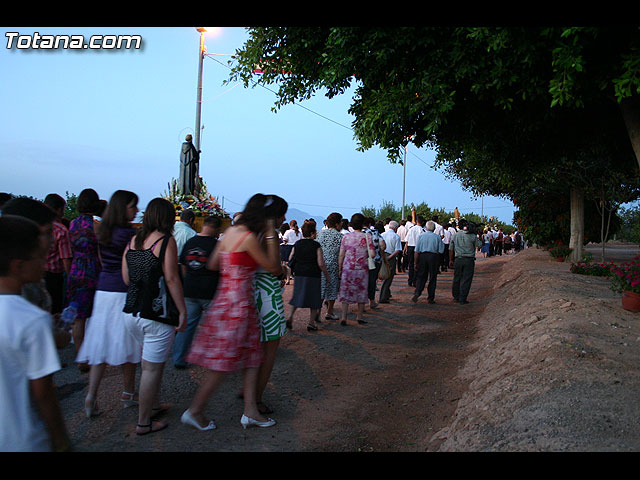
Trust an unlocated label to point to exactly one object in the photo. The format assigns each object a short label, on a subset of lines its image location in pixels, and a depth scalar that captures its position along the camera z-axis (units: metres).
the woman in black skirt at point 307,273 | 8.73
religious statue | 13.14
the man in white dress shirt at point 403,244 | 17.45
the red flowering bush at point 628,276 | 8.02
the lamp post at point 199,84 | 17.13
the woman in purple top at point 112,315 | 4.59
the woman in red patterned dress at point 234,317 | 4.23
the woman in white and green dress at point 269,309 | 4.77
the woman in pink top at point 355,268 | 9.67
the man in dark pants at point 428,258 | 12.30
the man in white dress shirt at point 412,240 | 14.10
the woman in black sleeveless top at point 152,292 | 4.31
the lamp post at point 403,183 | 44.19
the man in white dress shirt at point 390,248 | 12.51
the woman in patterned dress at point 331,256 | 10.10
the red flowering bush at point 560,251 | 20.19
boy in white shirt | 2.09
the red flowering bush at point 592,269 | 13.85
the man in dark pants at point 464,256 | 12.41
